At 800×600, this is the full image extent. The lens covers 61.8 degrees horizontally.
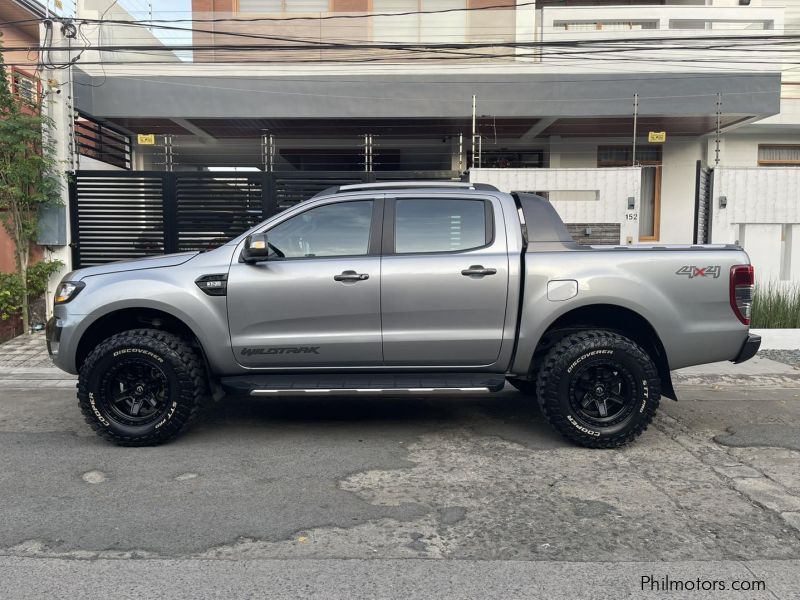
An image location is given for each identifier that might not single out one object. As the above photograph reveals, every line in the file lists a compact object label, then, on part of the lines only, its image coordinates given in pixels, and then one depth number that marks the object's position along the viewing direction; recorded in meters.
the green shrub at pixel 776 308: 9.86
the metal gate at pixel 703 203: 10.48
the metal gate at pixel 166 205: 10.80
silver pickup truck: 5.17
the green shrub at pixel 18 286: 9.89
